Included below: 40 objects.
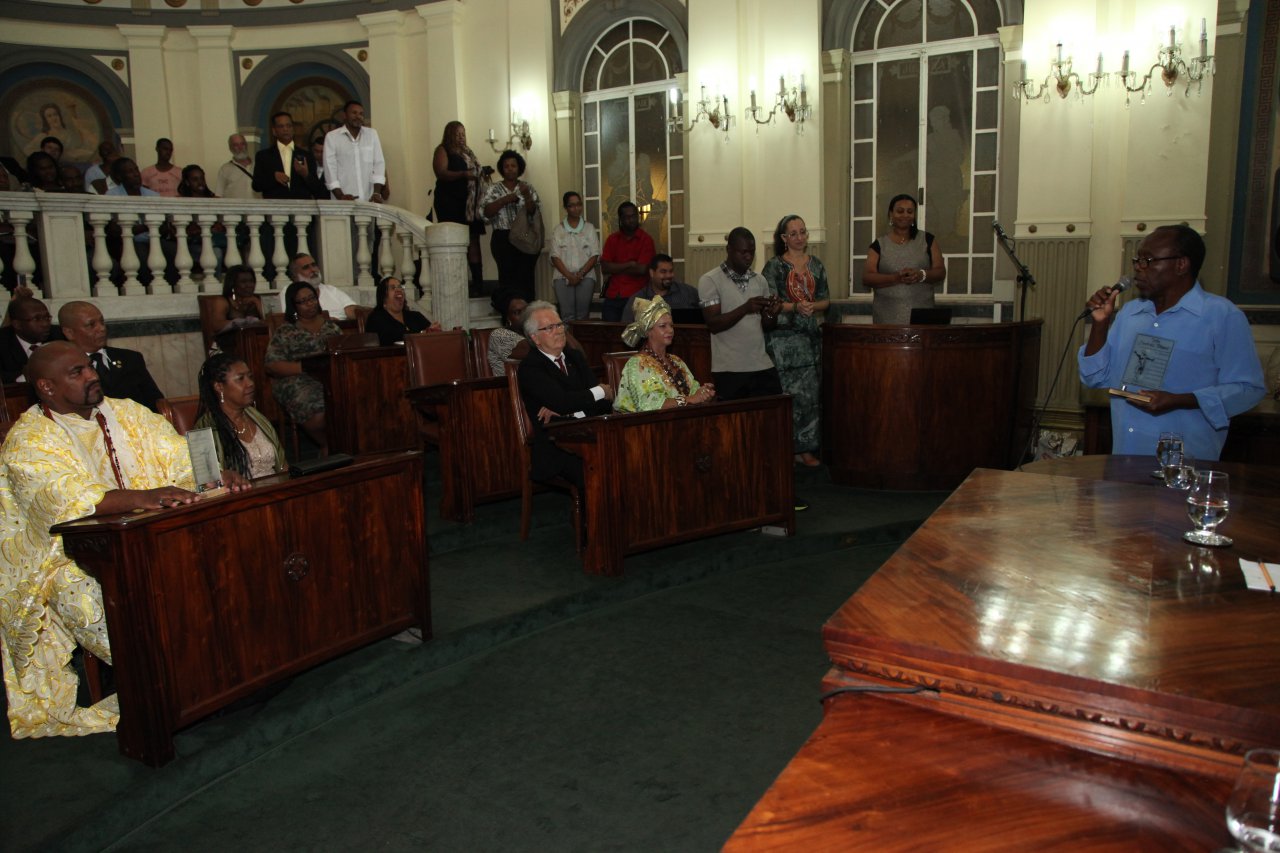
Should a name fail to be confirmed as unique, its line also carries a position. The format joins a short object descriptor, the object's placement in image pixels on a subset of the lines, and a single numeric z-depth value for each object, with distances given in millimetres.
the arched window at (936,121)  7633
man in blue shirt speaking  3281
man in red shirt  8008
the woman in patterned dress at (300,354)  5785
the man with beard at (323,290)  6613
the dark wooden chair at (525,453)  4715
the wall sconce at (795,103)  8094
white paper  1840
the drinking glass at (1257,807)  1010
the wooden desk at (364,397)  5555
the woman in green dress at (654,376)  4715
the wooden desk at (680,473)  4328
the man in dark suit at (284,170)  8133
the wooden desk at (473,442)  5000
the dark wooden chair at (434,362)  5457
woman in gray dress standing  5852
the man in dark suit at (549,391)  4609
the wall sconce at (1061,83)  6723
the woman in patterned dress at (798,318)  5723
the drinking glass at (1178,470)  2510
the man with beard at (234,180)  8492
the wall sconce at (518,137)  9891
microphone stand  6355
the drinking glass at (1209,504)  2072
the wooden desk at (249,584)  2727
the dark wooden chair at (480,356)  5766
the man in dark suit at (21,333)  4961
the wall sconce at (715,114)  8547
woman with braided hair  3529
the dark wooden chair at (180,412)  3746
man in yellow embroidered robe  2967
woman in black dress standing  8477
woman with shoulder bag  8594
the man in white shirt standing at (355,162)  8312
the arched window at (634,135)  9375
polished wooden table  1230
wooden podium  5711
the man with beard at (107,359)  4039
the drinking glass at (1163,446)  2695
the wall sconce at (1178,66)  6180
